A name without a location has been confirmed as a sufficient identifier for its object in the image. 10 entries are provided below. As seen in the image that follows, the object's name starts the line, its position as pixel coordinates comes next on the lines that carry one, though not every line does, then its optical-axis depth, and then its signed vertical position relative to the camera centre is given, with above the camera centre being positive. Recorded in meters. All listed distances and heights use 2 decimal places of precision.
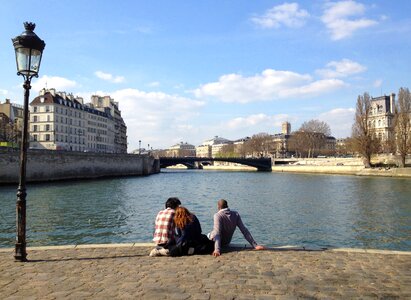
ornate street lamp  8.98 +2.16
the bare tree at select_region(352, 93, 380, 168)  77.75 +4.92
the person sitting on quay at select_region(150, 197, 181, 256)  9.04 -1.63
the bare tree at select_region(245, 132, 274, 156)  169.75 +5.74
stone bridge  108.88 -0.23
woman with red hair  9.05 -1.74
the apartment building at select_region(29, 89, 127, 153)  92.75 +9.46
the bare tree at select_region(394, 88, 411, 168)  71.56 +6.05
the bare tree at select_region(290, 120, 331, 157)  134.88 +7.33
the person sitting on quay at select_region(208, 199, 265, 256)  9.48 -1.57
